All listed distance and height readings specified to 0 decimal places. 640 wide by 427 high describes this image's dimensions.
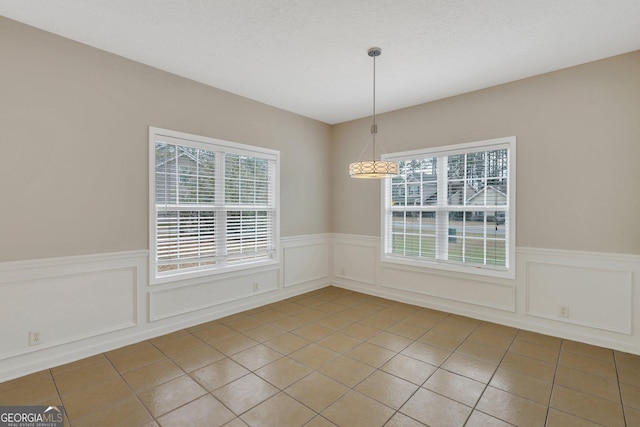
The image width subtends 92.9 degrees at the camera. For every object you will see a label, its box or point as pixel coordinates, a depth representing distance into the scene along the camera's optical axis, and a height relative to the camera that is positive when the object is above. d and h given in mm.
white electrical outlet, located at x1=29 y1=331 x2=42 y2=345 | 2590 -1072
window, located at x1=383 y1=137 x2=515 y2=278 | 3736 +68
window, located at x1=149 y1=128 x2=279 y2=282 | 3395 +106
